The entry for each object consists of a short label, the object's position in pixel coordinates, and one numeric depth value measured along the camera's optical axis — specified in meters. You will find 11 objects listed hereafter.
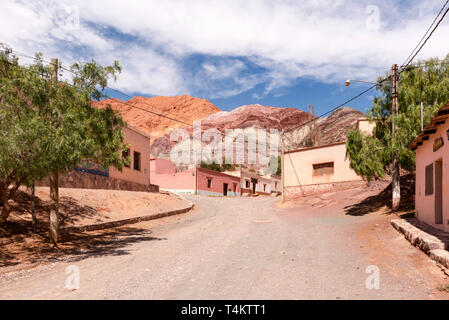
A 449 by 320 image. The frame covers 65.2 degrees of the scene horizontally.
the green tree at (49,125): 8.67
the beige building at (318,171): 26.58
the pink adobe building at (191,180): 40.69
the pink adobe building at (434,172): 10.10
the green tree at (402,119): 16.09
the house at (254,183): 49.06
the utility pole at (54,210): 11.38
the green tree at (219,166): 56.94
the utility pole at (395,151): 16.84
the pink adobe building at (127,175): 20.74
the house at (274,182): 56.63
